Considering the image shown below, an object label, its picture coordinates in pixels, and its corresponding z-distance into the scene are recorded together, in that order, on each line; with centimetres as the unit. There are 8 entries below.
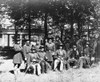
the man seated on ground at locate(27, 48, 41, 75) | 916
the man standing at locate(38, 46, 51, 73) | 915
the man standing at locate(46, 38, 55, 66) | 959
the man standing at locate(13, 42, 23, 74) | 908
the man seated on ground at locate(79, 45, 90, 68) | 1002
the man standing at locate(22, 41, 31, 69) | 934
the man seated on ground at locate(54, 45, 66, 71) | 957
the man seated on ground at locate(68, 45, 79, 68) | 1014
